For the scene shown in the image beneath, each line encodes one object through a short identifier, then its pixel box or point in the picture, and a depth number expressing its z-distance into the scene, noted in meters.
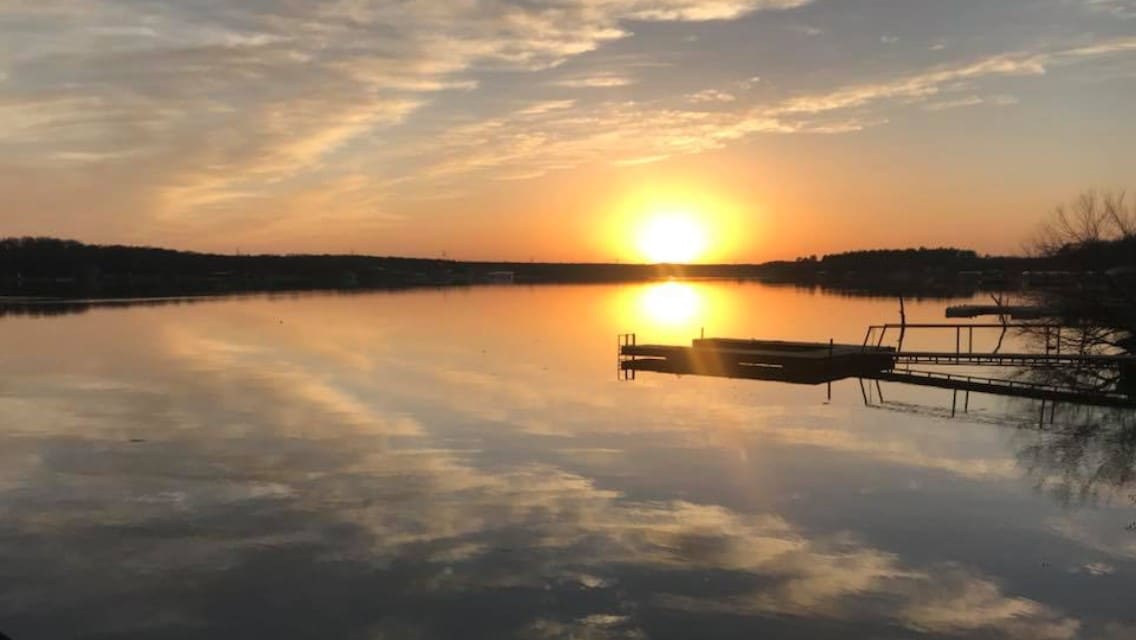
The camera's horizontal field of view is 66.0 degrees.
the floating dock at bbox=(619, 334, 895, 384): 36.38
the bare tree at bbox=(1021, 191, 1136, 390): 33.69
